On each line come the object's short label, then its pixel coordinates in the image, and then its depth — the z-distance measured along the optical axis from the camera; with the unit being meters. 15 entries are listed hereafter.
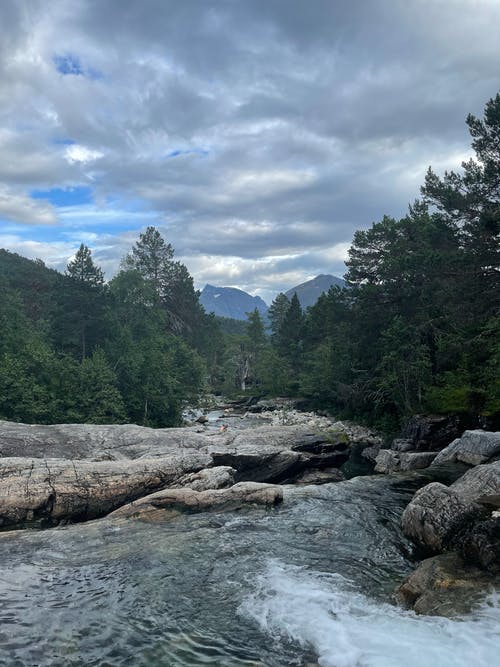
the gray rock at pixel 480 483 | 15.20
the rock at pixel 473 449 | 21.69
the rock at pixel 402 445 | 29.56
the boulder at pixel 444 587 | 8.99
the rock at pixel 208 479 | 18.67
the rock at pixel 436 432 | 28.86
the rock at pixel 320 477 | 23.39
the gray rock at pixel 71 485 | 15.90
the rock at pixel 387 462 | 25.86
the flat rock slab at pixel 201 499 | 16.45
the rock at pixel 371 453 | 30.36
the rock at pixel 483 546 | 10.18
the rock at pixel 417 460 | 24.69
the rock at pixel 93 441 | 20.89
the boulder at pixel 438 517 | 12.26
